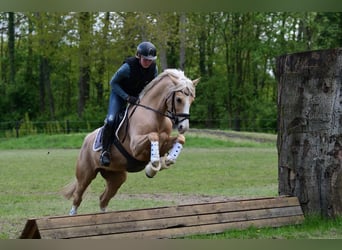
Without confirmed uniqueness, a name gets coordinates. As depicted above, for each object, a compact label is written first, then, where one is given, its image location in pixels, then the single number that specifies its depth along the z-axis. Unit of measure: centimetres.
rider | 1261
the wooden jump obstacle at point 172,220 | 1037
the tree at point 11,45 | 6772
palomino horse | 1145
